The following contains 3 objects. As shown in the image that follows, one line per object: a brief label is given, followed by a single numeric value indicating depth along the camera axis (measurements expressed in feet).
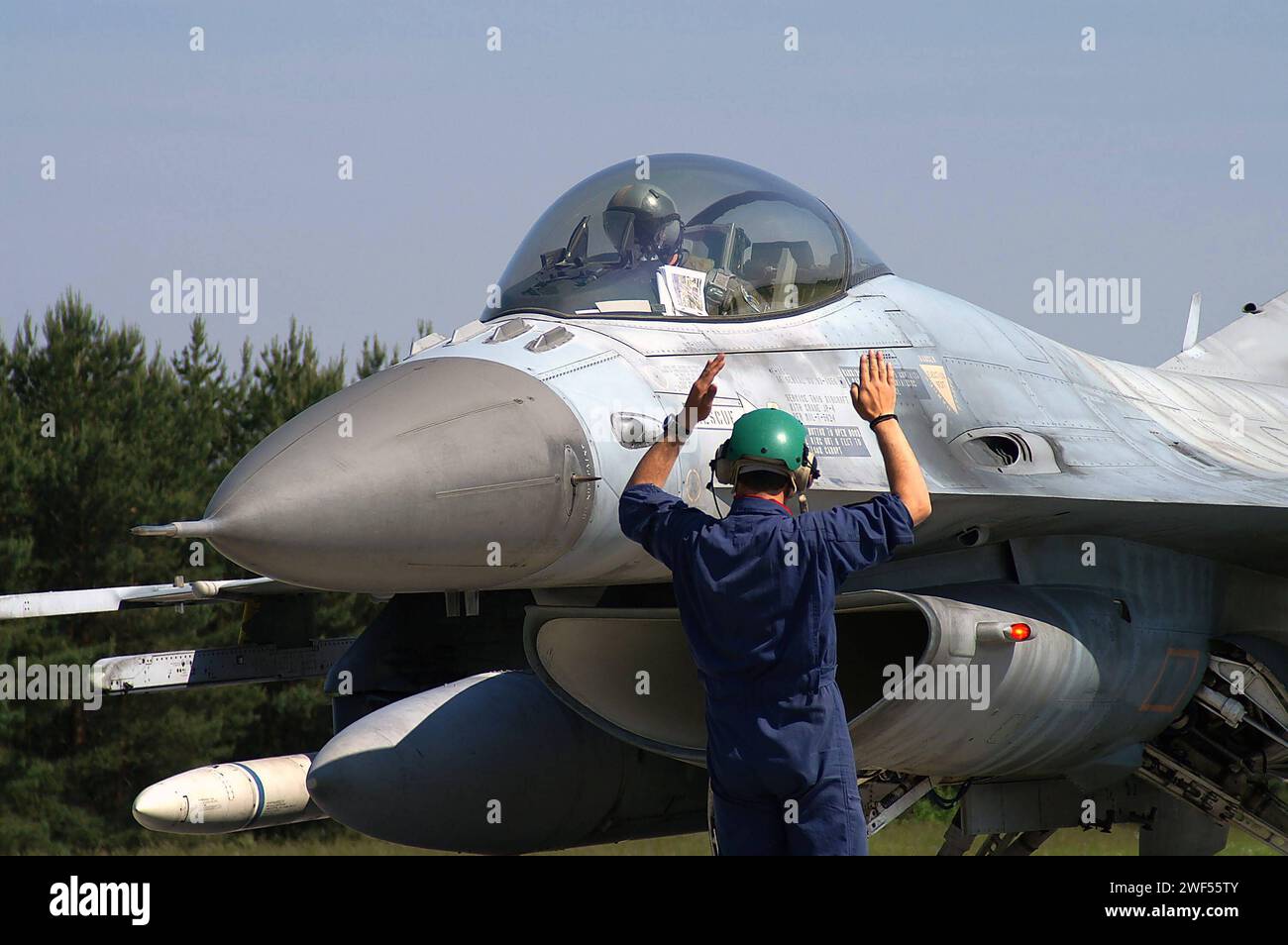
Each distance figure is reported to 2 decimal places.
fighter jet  31.48
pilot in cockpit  38.55
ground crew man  25.61
